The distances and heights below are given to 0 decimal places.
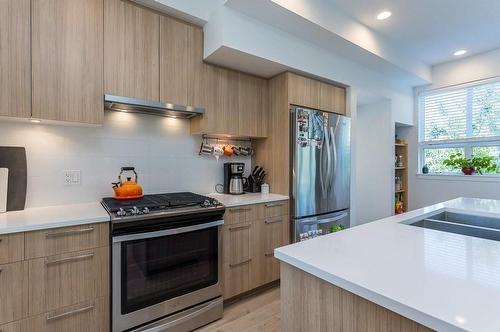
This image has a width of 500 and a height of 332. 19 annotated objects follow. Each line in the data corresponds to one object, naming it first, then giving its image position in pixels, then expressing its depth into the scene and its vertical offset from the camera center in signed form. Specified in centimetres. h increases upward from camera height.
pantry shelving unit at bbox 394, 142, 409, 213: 430 -14
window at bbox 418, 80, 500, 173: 356 +67
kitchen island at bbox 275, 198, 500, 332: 63 -35
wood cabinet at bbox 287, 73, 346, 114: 263 +83
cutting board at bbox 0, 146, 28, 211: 171 -5
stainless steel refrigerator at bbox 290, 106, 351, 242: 257 -5
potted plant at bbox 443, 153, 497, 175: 349 +4
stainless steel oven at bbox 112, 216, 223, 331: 160 -78
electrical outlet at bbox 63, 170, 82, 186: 195 -8
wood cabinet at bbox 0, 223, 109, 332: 133 -66
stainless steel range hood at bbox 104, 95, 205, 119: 188 +50
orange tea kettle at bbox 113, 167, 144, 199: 198 -19
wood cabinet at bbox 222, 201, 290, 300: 213 -72
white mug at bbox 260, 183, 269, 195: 270 -25
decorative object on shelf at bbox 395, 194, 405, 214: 423 -67
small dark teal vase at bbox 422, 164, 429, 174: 412 -5
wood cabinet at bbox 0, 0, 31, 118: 150 +67
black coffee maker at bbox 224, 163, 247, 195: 268 -13
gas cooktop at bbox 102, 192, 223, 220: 163 -28
